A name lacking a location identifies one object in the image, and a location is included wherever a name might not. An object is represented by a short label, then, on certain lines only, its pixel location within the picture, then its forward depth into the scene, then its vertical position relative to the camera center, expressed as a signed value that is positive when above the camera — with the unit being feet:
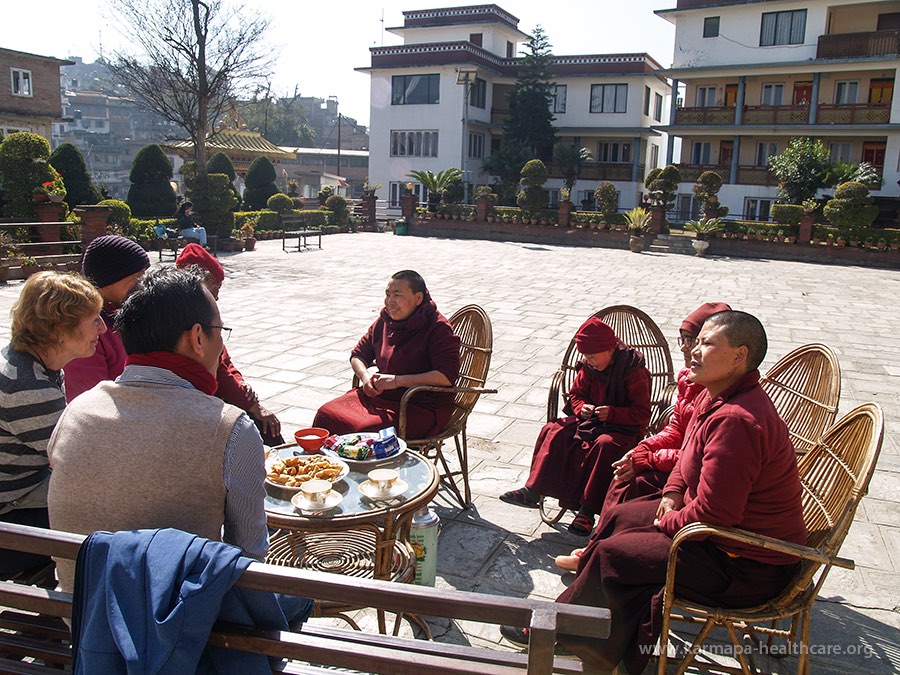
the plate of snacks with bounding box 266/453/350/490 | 9.22 -3.43
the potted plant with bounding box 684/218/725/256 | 70.02 -0.80
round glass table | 8.43 -3.77
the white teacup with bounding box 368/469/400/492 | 9.05 -3.34
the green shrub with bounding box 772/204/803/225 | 69.67 +1.04
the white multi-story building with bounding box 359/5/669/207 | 109.60 +16.86
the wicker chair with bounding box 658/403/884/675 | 7.36 -3.28
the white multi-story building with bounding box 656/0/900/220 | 84.58 +17.51
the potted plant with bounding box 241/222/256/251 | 66.33 -2.98
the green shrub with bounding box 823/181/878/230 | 65.46 +1.71
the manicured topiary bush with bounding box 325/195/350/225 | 87.61 -0.05
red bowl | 10.44 -3.33
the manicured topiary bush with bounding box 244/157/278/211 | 88.69 +2.64
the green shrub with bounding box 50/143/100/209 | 60.08 +2.20
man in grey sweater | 5.60 -1.89
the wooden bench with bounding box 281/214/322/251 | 67.62 -2.31
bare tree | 64.69 +12.32
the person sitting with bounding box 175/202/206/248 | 51.85 -1.60
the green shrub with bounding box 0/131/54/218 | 47.09 +2.07
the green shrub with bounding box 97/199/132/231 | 54.13 -0.99
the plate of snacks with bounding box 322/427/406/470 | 10.18 -3.40
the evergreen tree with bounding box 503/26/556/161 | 106.58 +16.48
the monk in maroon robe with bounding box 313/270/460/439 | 12.75 -2.84
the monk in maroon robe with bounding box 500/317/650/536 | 11.66 -3.51
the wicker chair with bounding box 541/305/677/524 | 13.71 -2.65
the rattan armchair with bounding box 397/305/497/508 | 12.82 -3.11
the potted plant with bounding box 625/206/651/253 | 74.33 -0.51
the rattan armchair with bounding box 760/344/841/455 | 9.91 -2.46
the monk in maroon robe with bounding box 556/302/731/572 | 10.11 -3.35
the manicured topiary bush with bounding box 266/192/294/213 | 81.51 +0.41
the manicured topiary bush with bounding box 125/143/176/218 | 70.79 +1.56
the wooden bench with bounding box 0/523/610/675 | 4.56 -2.75
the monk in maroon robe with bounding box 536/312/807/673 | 7.57 -3.15
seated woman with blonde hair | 8.05 -2.04
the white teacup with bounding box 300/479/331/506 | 8.63 -3.35
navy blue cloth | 4.66 -2.64
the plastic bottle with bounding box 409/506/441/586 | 9.98 -4.59
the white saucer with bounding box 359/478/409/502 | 8.98 -3.48
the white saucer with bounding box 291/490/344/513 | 8.59 -3.50
